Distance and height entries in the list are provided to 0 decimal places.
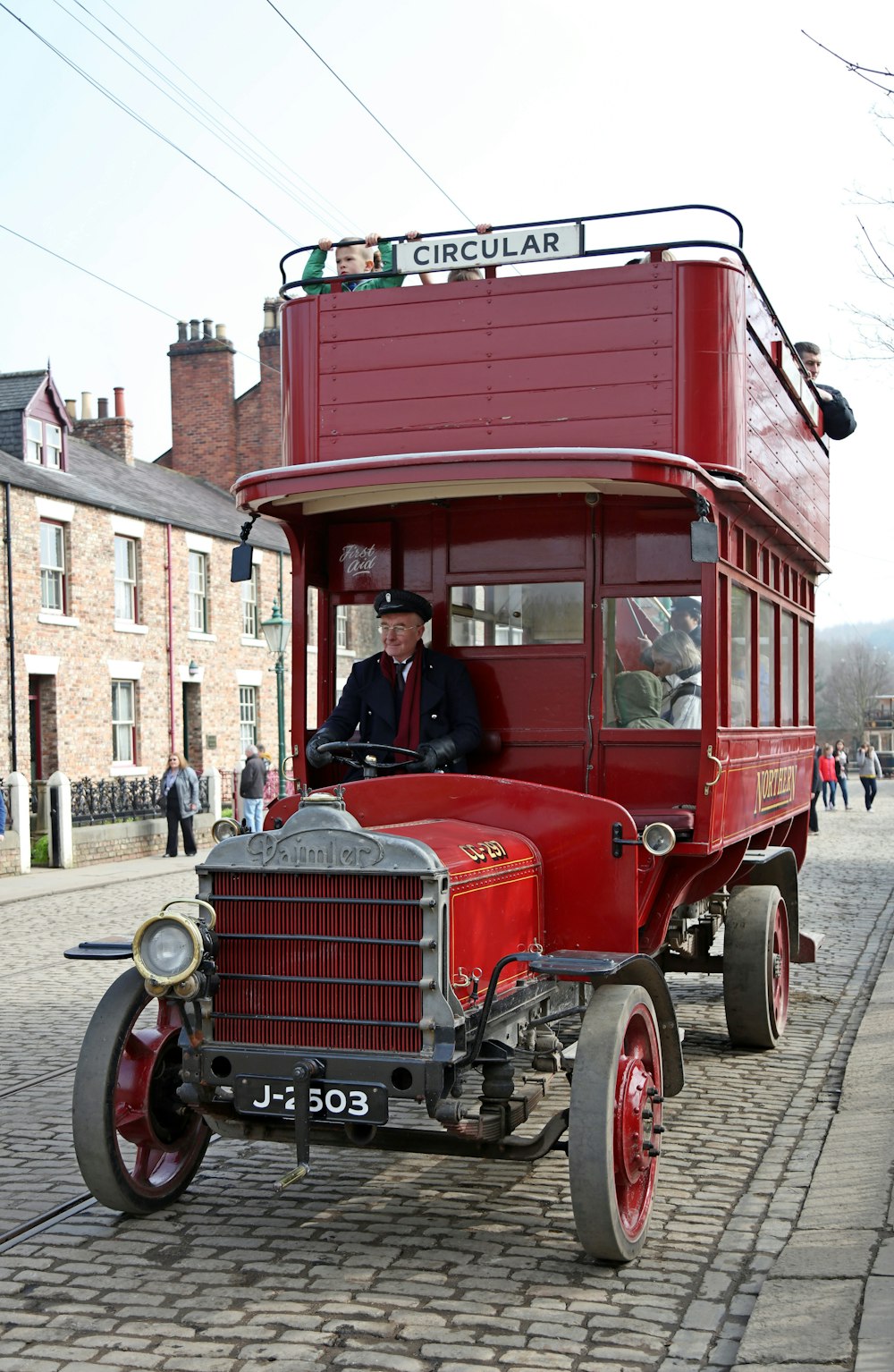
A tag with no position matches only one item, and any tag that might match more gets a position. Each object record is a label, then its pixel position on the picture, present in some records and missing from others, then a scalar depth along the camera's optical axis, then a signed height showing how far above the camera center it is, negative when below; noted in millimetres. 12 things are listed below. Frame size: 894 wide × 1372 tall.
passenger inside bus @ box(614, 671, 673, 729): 7195 -48
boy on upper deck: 7504 +2325
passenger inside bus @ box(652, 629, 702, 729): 7109 +65
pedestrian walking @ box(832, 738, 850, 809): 39719 -2265
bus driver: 7090 -9
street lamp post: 23406 +961
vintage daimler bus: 4941 -391
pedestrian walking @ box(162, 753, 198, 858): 25328 -1766
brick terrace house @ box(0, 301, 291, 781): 26547 +1860
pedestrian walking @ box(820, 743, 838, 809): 36719 -2281
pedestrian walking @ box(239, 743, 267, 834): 26250 -1520
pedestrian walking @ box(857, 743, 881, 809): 38250 -2232
